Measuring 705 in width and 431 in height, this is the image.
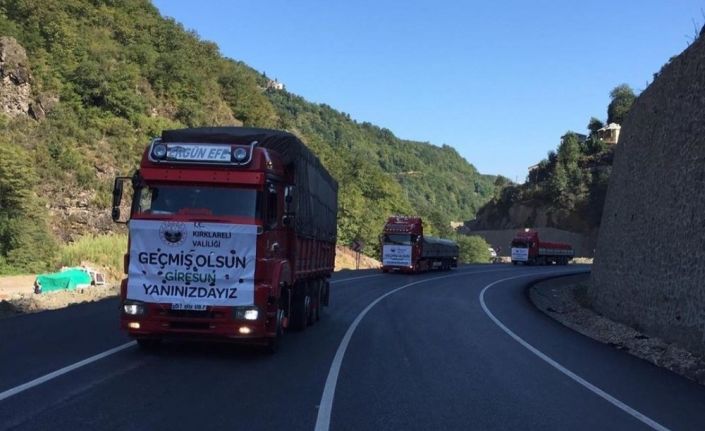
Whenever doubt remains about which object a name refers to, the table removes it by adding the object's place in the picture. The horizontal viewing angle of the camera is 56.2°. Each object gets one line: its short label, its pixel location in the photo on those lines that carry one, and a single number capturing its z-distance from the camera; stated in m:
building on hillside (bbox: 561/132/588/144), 127.93
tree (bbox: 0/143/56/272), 35.12
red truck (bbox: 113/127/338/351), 9.78
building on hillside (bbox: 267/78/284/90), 181.35
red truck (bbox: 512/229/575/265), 70.81
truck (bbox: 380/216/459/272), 45.62
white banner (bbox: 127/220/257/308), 9.81
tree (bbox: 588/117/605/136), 133.38
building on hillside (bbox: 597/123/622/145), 125.56
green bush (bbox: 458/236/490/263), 110.12
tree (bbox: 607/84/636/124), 130.12
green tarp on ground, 28.06
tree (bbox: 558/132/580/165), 119.62
